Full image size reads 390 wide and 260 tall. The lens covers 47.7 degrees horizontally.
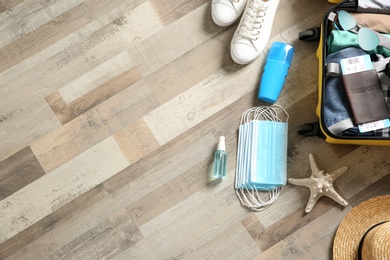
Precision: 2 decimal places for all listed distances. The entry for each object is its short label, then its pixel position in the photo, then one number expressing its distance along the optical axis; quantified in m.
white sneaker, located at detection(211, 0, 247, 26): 1.45
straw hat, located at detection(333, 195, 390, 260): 1.33
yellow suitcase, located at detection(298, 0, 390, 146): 1.27
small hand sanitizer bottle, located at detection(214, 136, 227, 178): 1.40
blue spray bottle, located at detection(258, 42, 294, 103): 1.41
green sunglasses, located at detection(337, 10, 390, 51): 1.28
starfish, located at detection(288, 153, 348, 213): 1.35
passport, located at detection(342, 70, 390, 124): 1.25
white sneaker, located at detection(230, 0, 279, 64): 1.42
